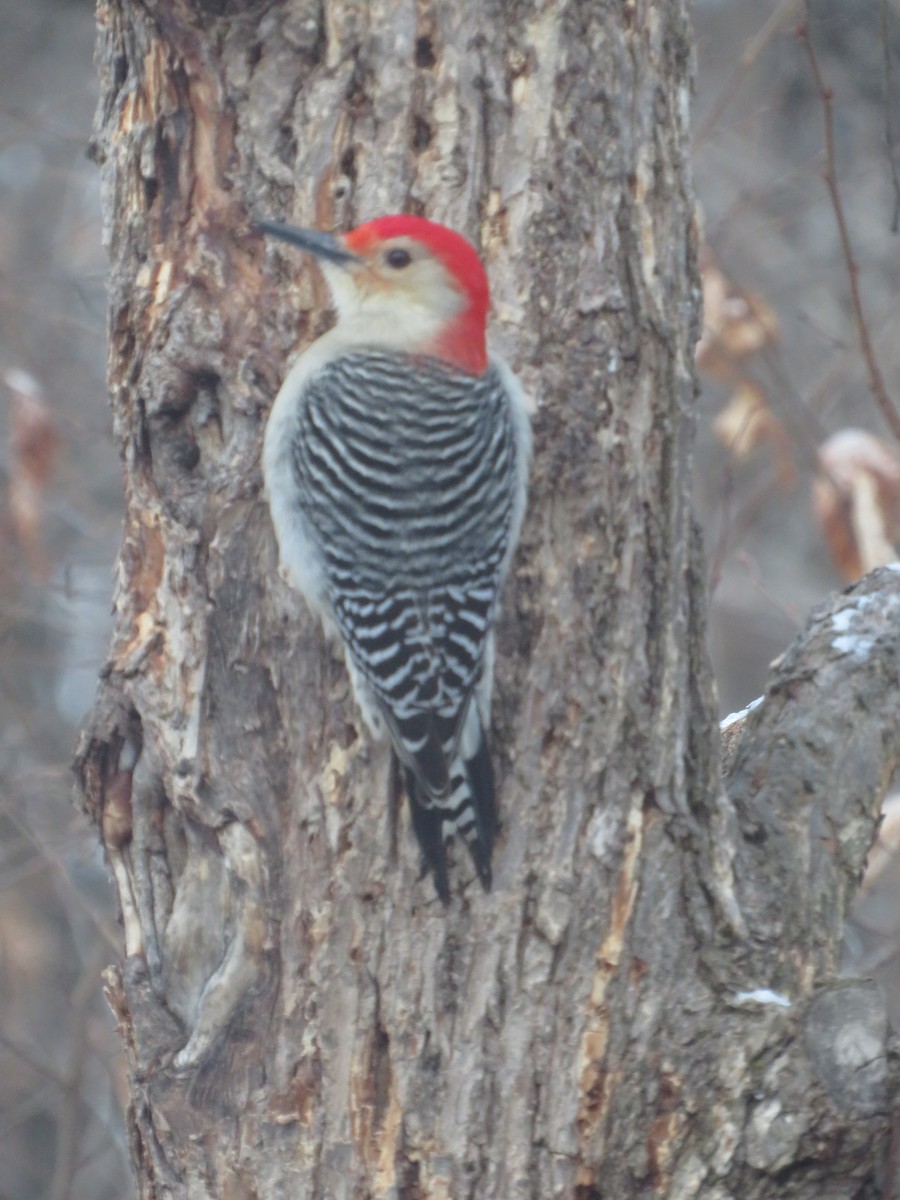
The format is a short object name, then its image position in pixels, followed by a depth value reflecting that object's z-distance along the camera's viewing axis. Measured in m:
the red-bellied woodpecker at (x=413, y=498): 6.15
